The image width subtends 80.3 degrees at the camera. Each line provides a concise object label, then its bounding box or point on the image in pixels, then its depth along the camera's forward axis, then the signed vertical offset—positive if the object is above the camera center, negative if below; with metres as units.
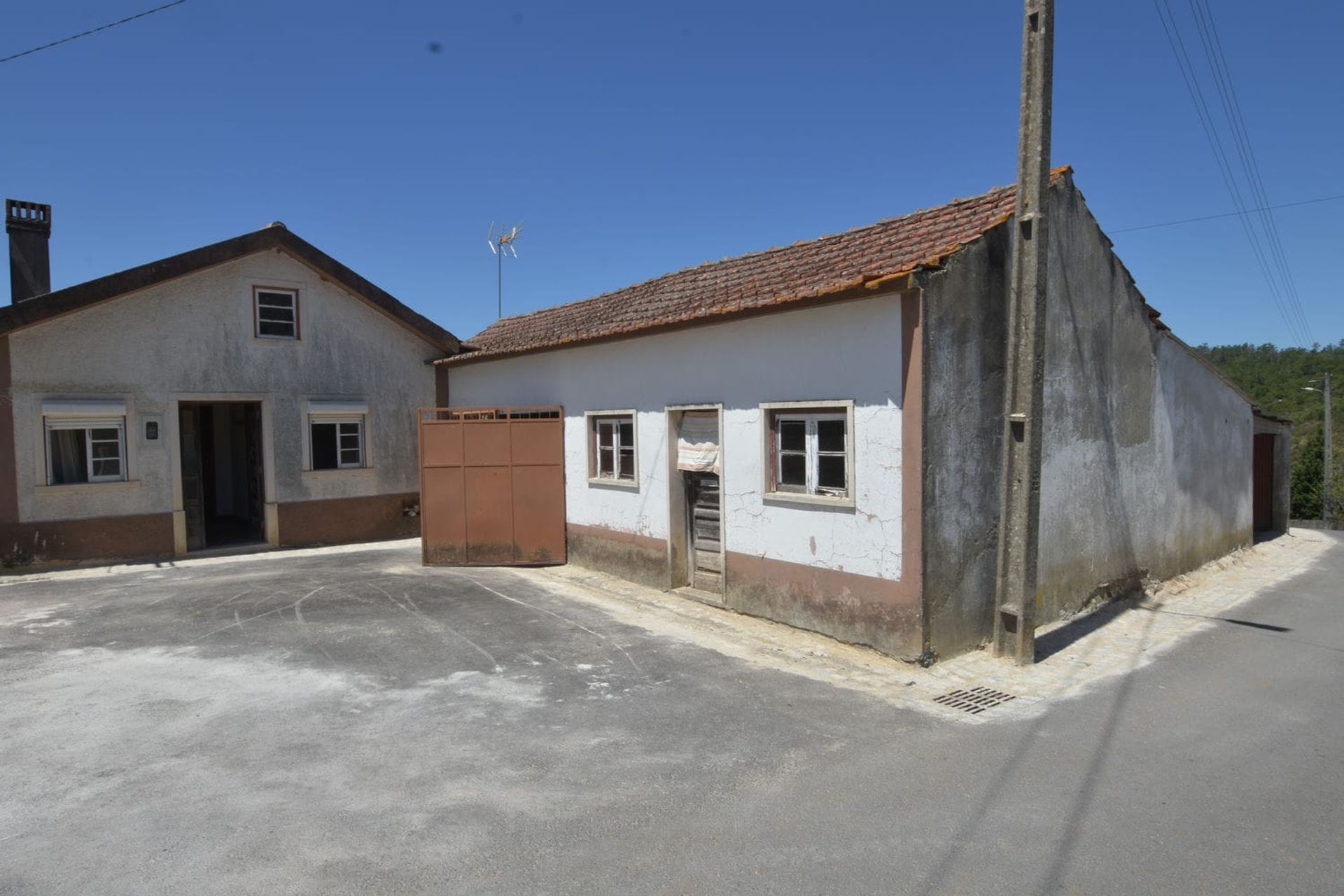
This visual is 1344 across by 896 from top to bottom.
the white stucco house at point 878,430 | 7.16 -0.15
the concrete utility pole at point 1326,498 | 25.58 -2.95
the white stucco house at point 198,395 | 12.00 +0.56
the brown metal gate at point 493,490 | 12.24 -1.03
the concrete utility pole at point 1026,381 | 6.82 +0.30
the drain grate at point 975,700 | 6.12 -2.25
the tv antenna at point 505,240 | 21.19 +4.88
